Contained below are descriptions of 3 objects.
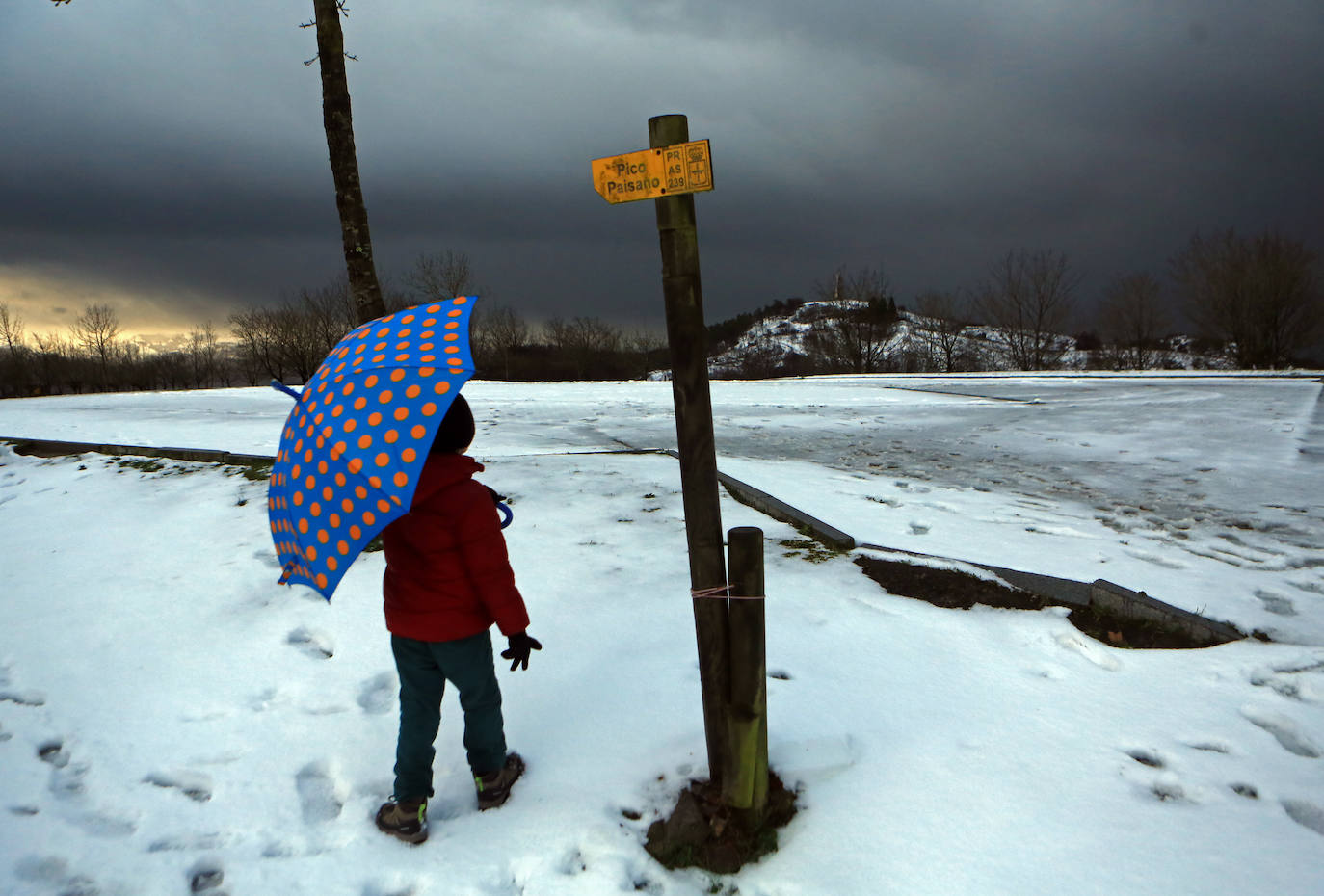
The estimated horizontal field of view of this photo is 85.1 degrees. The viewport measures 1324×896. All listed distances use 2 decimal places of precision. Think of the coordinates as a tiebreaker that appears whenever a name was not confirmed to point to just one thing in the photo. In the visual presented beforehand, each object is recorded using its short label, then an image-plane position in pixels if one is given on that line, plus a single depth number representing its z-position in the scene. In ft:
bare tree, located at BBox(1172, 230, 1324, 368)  124.26
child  7.16
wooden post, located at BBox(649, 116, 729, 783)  6.34
